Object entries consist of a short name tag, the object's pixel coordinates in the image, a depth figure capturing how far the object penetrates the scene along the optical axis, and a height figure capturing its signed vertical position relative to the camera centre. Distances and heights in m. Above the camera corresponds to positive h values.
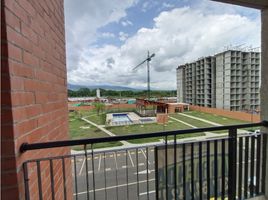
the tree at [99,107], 27.88 -2.20
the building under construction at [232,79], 32.75 +2.26
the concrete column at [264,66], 1.89 +0.27
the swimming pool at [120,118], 23.11 -3.63
